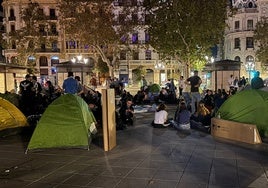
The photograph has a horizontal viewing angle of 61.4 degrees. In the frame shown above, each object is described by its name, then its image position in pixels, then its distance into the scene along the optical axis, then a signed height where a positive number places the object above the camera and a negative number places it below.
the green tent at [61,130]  5.66 -1.14
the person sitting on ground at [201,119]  7.63 -1.28
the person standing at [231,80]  14.55 +0.09
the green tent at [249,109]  6.08 -0.75
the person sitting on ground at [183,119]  7.45 -1.20
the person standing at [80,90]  8.42 -0.21
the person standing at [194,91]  9.22 -0.35
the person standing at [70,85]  7.70 -0.01
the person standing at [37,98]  8.85 -0.52
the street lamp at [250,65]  35.40 +2.66
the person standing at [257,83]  8.08 -0.06
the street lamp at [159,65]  39.86 +3.22
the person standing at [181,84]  14.85 -0.08
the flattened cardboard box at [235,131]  5.81 -1.33
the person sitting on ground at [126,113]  8.28 -1.09
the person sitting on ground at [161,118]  7.81 -1.22
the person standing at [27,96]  8.73 -0.40
